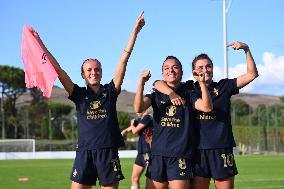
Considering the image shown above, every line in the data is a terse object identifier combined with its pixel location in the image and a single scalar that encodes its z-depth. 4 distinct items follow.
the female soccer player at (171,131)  7.49
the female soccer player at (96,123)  7.55
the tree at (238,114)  56.84
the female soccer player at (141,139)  12.62
